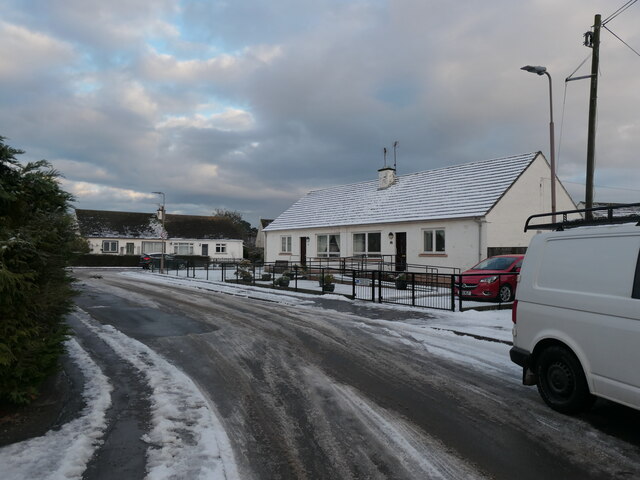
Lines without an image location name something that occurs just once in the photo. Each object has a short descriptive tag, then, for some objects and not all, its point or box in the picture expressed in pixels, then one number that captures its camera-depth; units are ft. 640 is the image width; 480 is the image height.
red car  46.60
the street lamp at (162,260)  107.96
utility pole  46.44
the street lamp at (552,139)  52.76
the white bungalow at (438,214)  70.28
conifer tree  13.47
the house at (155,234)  180.09
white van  13.93
